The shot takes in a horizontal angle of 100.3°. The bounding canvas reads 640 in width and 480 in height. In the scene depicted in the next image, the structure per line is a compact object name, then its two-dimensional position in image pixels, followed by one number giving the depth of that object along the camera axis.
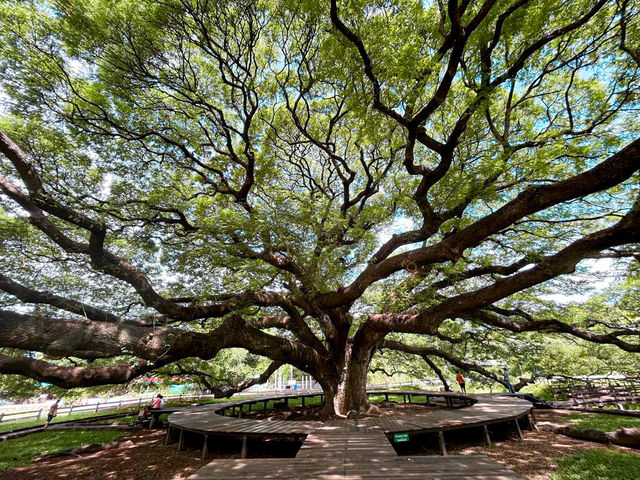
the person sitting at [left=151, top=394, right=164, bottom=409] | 9.77
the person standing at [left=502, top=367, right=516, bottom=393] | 10.47
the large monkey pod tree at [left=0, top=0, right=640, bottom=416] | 4.49
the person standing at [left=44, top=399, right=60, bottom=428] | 10.02
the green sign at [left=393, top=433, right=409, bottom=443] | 4.53
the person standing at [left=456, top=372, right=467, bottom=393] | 11.17
